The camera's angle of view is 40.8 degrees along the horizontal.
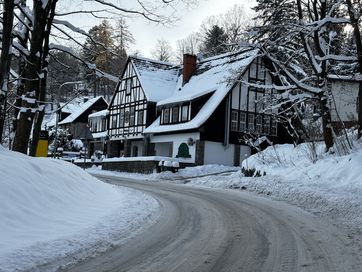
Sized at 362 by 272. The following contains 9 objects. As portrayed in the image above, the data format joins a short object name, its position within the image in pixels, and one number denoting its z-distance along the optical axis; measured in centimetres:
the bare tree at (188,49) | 7838
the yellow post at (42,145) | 1927
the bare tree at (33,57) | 1490
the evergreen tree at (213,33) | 5810
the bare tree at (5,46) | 1198
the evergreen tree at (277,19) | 1992
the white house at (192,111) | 3869
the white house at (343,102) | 3908
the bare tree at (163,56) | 8475
